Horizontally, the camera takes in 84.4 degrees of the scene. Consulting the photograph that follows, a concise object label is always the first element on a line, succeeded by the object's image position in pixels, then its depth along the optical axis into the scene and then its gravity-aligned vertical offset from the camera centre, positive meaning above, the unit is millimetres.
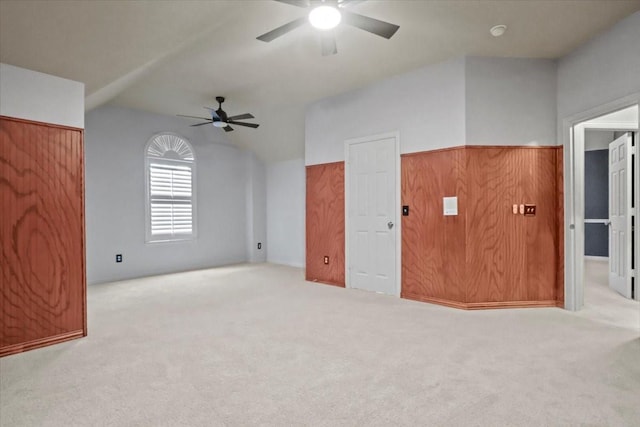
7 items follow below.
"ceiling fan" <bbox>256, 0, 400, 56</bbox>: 2469 +1416
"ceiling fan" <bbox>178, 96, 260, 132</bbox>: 5121 +1415
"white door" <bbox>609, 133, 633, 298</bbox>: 4383 -33
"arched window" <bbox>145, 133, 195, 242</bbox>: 6066 +475
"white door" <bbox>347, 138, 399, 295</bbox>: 4555 -18
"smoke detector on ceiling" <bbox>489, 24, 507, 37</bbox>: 3220 +1698
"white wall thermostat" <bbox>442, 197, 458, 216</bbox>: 3984 +93
